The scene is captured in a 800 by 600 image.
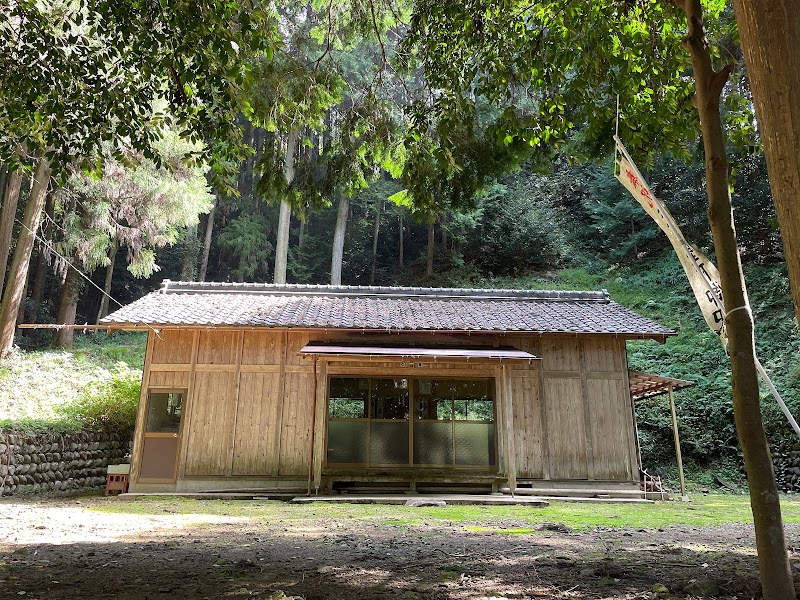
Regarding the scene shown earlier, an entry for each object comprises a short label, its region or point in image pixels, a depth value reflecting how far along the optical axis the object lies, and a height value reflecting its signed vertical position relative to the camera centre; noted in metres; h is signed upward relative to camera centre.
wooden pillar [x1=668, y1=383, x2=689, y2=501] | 10.24 -0.01
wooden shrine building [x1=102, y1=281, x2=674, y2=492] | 9.75 +0.73
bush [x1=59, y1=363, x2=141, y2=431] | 10.85 +0.61
